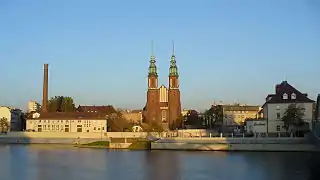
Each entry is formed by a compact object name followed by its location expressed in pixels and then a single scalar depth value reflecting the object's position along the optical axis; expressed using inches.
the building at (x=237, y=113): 4612.5
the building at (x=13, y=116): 4512.8
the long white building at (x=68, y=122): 3868.1
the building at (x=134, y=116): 5357.3
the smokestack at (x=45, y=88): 4256.9
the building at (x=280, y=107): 2829.7
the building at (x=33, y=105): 6230.3
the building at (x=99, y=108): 4967.8
